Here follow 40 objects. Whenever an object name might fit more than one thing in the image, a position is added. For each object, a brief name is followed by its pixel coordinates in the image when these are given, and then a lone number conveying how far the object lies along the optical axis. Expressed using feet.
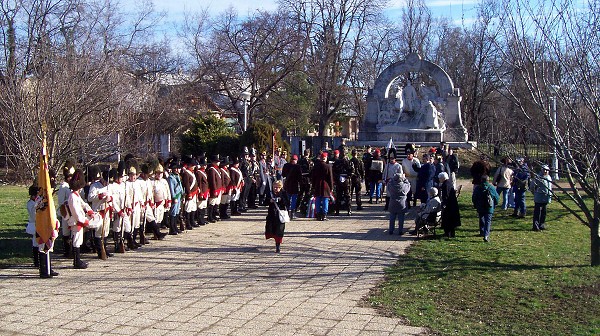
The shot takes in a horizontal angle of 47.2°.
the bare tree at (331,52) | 160.56
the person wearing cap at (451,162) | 63.76
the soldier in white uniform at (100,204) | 39.14
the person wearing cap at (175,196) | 48.24
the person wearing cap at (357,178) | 62.44
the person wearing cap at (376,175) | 67.05
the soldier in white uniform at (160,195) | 45.19
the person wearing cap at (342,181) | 59.72
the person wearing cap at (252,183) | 63.93
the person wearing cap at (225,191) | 57.21
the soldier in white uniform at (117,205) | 40.27
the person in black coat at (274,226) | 40.81
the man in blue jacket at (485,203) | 44.55
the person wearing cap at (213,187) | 54.60
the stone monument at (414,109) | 114.11
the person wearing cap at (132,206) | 41.75
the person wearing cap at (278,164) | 68.44
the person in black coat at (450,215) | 46.11
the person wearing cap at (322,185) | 55.67
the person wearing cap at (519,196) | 53.62
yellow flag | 34.09
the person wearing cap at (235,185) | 59.08
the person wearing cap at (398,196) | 46.78
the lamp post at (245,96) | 95.71
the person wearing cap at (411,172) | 63.16
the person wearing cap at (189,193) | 50.72
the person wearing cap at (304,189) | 59.47
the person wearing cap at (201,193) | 52.90
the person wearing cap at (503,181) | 58.70
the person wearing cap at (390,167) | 60.29
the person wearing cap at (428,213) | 46.70
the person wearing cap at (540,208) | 48.94
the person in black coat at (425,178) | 57.72
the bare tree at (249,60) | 127.75
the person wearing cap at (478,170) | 51.01
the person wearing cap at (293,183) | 59.00
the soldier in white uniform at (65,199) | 38.81
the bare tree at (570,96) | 33.88
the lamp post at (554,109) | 34.19
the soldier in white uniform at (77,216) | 36.35
